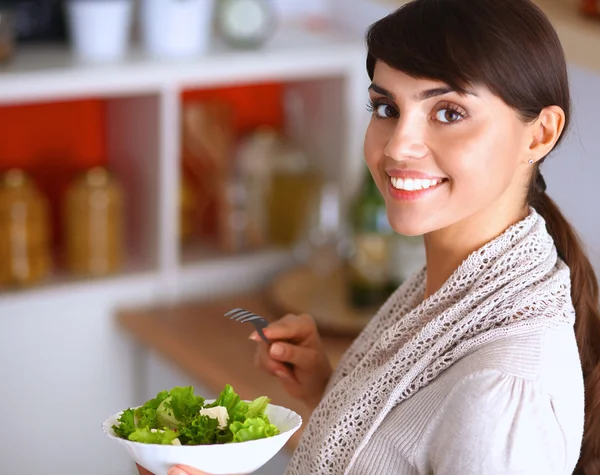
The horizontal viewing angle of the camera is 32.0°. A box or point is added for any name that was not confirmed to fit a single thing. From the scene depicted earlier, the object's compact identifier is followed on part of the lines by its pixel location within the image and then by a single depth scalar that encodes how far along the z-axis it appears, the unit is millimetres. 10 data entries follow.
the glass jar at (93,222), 2283
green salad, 1045
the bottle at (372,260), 2217
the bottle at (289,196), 2510
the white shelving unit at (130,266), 2236
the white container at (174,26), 2258
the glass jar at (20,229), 2208
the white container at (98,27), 2197
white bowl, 1025
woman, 997
